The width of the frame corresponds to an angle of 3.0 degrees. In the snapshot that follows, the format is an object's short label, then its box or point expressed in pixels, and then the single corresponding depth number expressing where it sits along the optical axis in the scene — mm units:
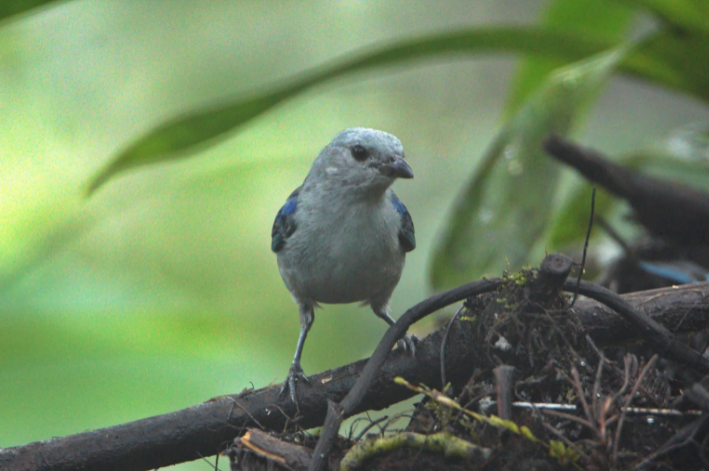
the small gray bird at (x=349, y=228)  5664
